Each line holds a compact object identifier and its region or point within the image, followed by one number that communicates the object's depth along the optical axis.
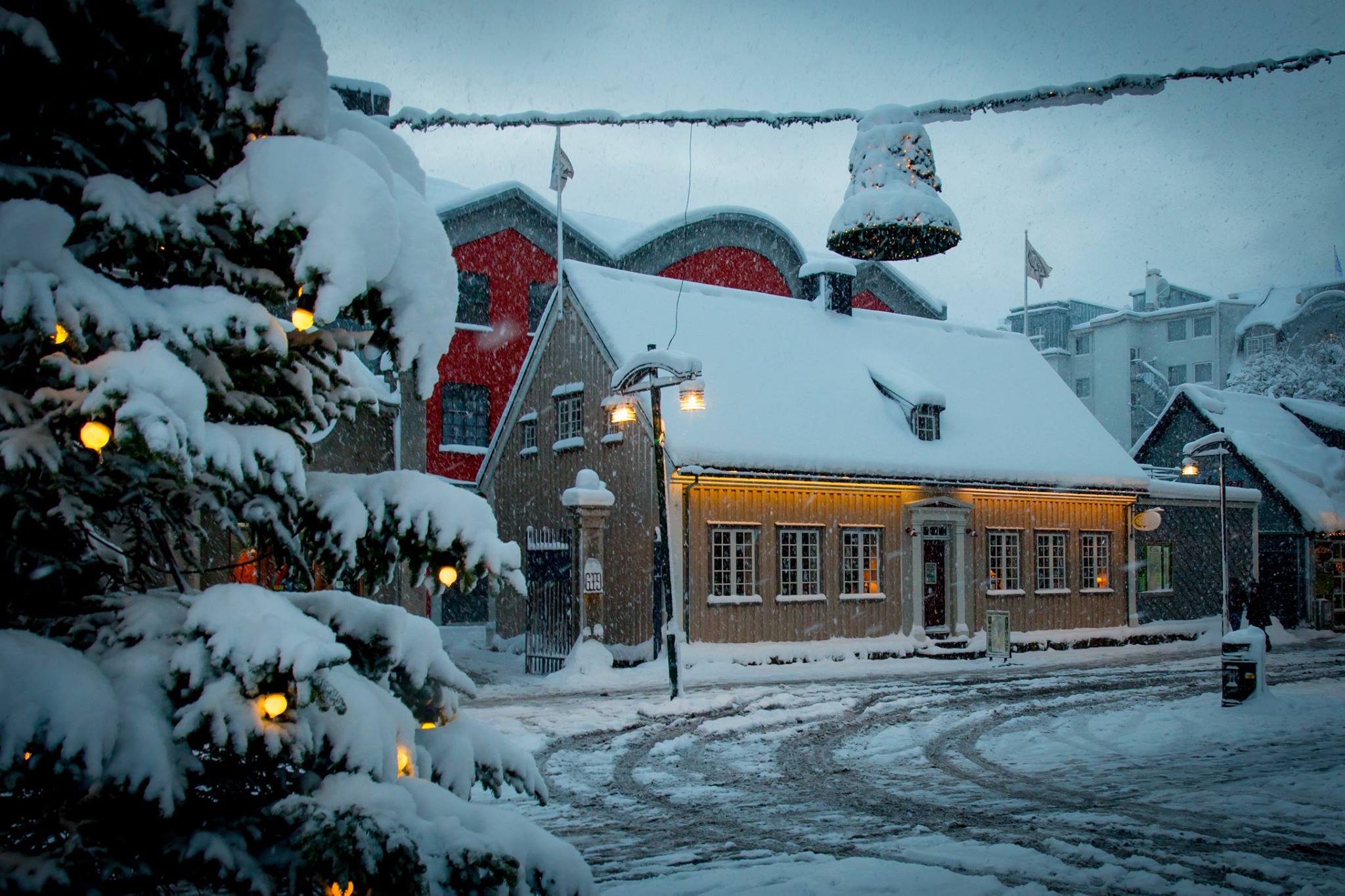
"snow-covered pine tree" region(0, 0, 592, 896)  3.27
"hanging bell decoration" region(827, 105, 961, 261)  6.05
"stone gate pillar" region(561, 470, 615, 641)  20.00
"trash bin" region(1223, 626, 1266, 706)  14.78
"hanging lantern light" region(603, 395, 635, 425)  16.59
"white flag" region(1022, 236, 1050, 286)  33.75
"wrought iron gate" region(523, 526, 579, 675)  20.88
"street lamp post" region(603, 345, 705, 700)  16.00
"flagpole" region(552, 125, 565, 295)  23.70
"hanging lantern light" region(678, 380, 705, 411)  15.91
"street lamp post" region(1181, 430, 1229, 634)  23.16
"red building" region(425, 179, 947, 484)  30.16
